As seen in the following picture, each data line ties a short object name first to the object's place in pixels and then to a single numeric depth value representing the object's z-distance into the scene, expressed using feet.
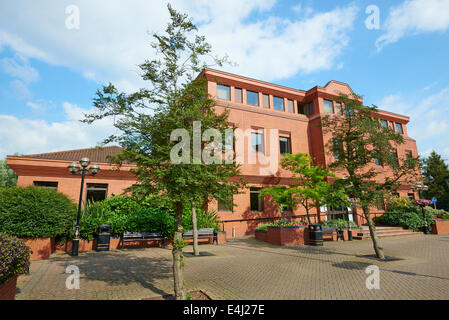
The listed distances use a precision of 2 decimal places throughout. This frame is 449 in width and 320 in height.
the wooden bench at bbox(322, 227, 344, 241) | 51.59
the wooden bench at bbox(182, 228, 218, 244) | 45.98
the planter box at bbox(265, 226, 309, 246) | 46.42
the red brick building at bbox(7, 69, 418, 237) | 55.21
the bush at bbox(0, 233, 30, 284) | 13.85
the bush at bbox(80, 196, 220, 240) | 41.42
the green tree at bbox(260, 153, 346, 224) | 47.47
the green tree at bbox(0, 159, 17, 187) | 133.49
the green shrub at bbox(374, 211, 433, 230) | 62.08
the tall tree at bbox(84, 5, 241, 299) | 15.98
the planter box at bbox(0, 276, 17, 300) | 14.52
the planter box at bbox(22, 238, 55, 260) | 32.73
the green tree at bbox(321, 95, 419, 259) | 32.22
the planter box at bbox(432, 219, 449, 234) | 61.46
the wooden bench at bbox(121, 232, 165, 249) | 42.35
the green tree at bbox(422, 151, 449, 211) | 144.36
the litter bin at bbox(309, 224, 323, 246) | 45.41
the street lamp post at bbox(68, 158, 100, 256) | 35.73
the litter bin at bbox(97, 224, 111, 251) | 39.70
